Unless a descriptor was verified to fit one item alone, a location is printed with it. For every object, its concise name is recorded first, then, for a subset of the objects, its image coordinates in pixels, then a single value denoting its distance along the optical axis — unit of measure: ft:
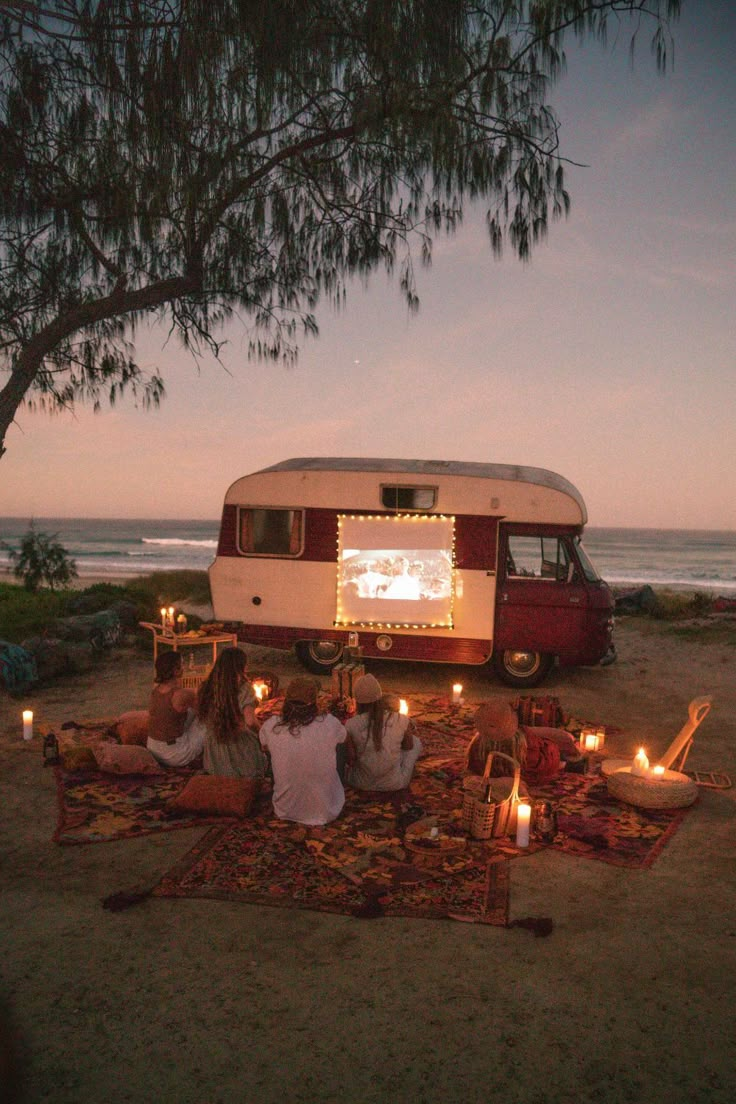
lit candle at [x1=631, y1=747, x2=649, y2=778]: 21.36
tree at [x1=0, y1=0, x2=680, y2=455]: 22.35
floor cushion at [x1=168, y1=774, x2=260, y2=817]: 19.39
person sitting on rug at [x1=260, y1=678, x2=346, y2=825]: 18.79
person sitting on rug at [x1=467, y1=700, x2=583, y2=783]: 21.56
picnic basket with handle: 18.40
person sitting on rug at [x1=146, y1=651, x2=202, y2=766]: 23.07
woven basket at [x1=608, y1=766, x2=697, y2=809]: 20.52
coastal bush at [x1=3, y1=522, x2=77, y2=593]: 63.05
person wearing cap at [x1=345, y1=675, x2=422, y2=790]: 20.93
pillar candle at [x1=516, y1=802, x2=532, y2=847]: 18.07
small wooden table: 35.34
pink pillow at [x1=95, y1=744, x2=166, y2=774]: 22.57
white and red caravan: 35.09
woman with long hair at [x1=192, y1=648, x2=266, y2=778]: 20.65
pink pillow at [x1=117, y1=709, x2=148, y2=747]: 24.44
